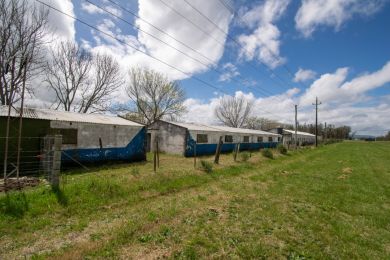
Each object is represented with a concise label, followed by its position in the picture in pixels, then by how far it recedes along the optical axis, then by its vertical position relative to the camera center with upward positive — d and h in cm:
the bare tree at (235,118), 7212 +566
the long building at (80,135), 1373 -13
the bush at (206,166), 1572 -196
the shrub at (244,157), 2205 -179
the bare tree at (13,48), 2333 +806
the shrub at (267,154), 2608 -171
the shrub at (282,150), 3177 -151
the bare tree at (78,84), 3269 +659
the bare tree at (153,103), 4700 +624
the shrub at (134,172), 1242 -195
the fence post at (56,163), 907 -116
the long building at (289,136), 5987 +70
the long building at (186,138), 2527 -27
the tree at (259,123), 8149 +560
